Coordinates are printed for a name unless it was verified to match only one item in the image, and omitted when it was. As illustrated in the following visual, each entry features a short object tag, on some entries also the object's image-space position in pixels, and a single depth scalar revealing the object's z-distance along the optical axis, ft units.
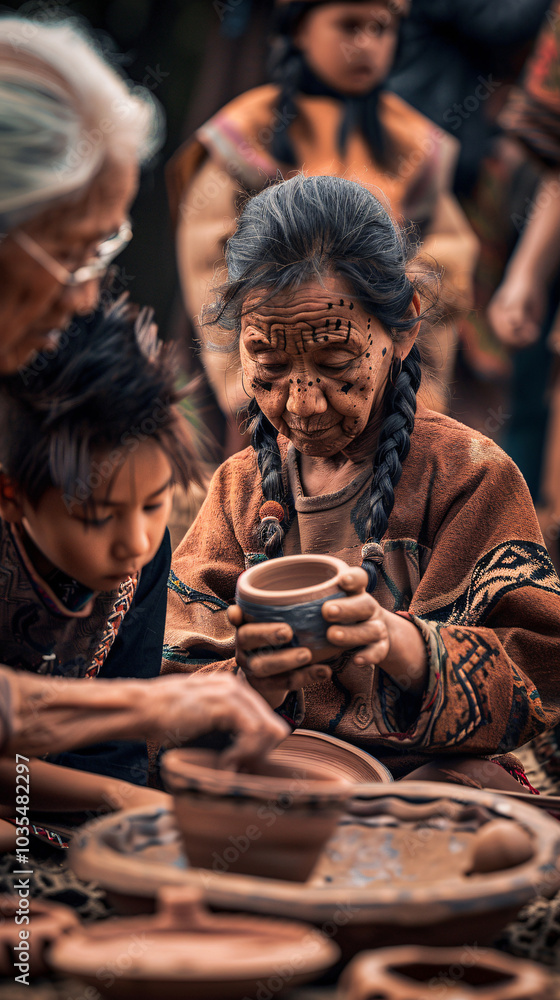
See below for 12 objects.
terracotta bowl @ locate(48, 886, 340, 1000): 6.23
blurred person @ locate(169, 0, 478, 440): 12.92
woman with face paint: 7.81
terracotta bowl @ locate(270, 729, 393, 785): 7.73
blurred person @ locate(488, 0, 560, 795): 12.99
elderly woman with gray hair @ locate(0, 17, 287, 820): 6.70
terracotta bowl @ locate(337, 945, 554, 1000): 6.30
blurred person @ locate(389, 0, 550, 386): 13.44
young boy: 7.14
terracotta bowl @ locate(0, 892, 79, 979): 6.50
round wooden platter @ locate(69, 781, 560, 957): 6.47
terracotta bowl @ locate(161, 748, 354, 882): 6.63
